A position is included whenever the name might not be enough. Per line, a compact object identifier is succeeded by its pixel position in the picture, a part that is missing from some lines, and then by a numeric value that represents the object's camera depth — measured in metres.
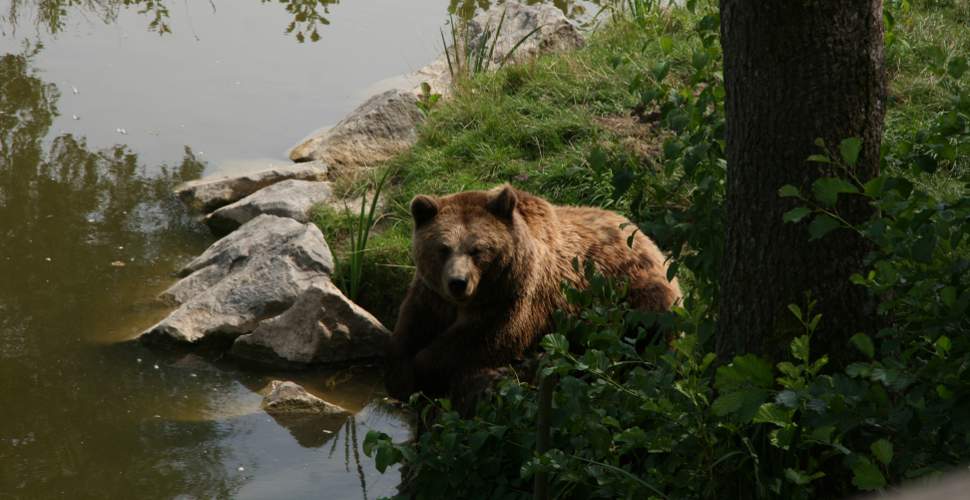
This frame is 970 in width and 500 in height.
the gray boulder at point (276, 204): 16.92
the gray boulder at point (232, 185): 18.19
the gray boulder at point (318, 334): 13.91
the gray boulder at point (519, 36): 20.44
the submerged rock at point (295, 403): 12.95
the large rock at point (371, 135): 18.77
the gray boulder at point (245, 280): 14.37
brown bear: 11.02
